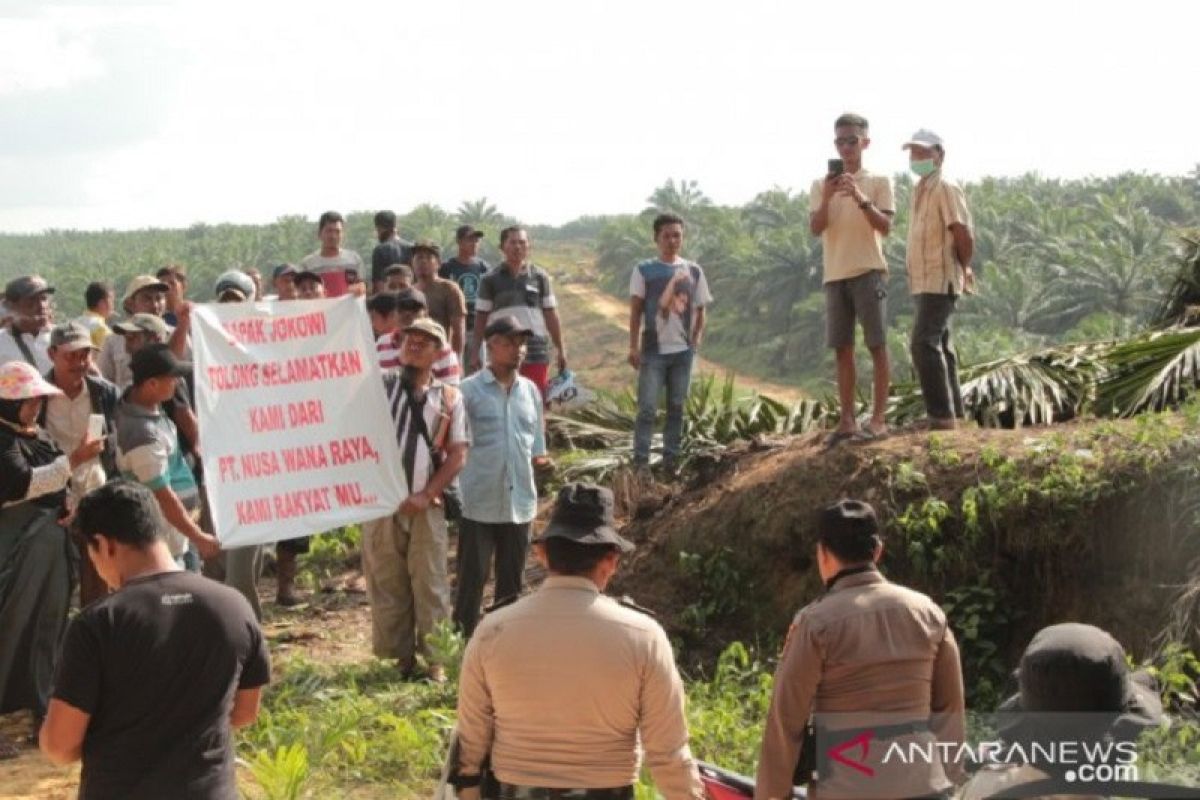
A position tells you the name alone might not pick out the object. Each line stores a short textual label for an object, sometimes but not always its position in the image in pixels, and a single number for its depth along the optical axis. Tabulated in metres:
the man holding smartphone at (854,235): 8.97
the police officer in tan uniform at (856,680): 4.46
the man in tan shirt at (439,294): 11.09
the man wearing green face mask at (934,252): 8.80
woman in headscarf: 6.84
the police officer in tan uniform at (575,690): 4.12
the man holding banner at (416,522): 7.99
